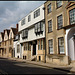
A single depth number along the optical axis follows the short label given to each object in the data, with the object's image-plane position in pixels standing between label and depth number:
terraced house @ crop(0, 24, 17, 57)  32.48
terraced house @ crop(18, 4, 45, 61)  17.47
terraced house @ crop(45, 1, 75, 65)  12.12
